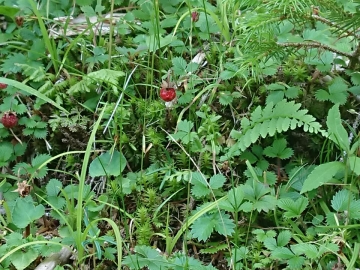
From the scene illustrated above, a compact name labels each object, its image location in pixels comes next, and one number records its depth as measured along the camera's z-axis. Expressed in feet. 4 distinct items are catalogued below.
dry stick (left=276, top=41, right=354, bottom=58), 2.29
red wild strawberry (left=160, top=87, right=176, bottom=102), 2.35
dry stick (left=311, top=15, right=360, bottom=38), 2.29
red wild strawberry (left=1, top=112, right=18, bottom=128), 2.42
